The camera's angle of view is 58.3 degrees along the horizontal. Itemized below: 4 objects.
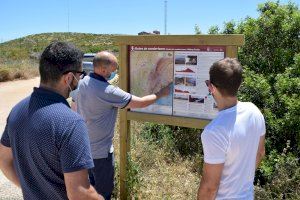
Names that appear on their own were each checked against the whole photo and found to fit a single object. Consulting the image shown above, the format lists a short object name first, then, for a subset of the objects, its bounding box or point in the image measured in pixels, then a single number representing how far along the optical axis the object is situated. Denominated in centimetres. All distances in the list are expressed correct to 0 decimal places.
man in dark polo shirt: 144
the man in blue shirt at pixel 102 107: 272
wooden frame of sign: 268
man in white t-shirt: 166
